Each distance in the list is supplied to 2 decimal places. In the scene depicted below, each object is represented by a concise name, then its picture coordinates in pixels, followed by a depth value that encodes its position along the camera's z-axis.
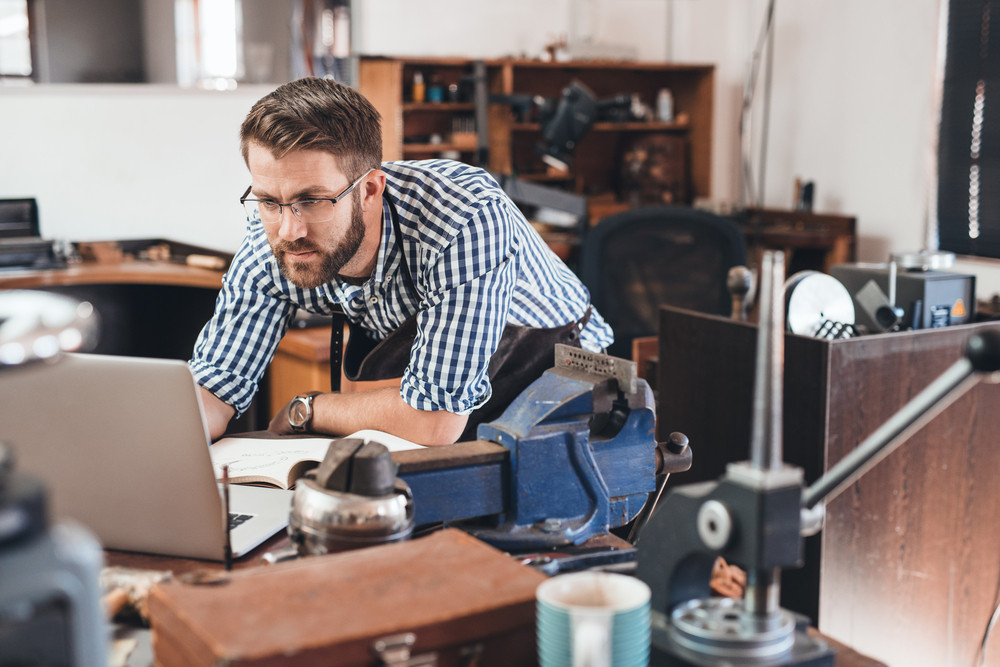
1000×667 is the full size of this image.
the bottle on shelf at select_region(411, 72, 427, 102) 4.51
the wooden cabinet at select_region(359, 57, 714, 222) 4.45
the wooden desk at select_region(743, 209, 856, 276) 4.35
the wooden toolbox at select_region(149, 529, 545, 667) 0.76
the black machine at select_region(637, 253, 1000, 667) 0.80
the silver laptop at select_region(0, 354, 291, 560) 1.03
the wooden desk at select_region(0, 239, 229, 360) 3.23
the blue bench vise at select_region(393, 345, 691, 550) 1.12
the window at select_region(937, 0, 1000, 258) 3.86
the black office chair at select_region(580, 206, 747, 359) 3.30
